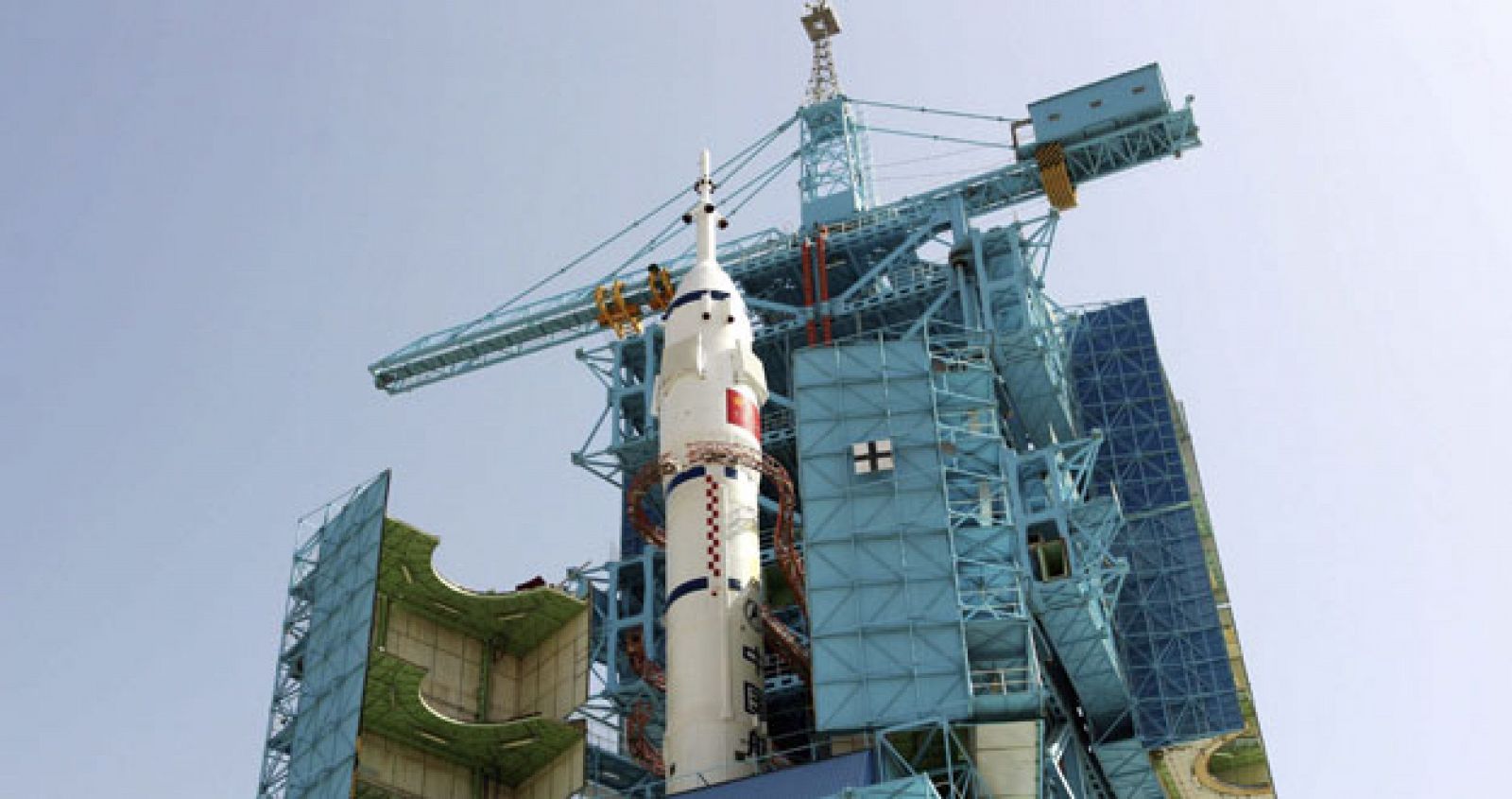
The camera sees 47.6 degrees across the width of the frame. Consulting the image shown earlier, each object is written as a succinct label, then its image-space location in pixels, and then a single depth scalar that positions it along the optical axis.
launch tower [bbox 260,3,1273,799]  55.88
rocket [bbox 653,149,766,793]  55.62
